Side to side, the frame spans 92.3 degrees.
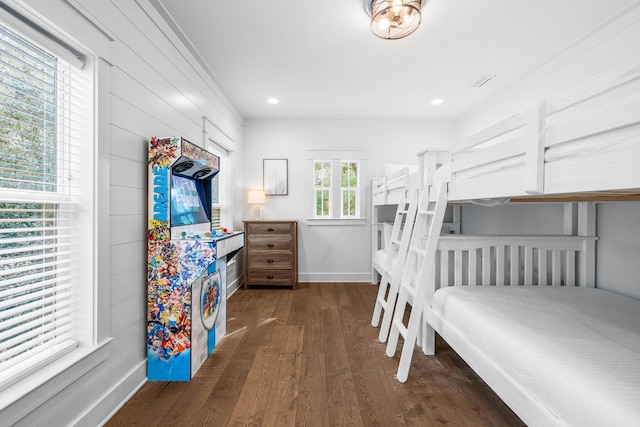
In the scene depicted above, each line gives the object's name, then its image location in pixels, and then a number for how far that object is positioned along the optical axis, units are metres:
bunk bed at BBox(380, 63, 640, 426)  0.93
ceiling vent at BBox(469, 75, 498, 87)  3.12
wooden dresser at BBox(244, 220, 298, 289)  4.07
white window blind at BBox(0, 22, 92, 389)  1.16
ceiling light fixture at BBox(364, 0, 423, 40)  1.92
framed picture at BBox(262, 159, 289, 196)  4.52
